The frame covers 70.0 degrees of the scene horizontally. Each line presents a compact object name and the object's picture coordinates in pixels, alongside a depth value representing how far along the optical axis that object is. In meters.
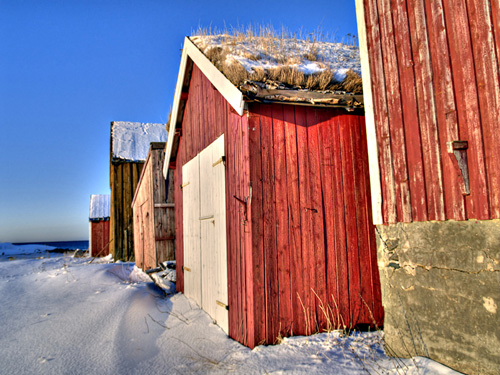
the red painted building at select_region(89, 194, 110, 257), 21.70
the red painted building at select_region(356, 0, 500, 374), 2.80
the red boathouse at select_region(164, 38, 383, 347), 4.30
